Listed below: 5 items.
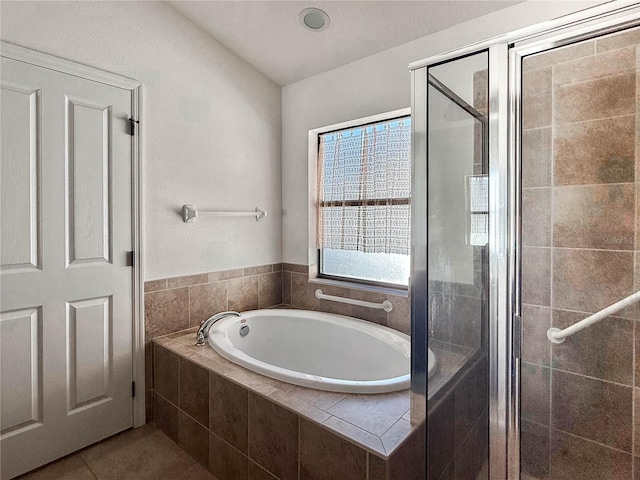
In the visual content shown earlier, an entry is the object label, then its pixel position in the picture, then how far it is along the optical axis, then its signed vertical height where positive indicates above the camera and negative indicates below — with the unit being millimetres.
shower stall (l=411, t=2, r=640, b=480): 1271 -58
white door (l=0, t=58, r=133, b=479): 1630 -142
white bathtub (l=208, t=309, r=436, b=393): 2014 -696
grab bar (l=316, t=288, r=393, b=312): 2326 -463
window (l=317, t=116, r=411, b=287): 2359 +250
